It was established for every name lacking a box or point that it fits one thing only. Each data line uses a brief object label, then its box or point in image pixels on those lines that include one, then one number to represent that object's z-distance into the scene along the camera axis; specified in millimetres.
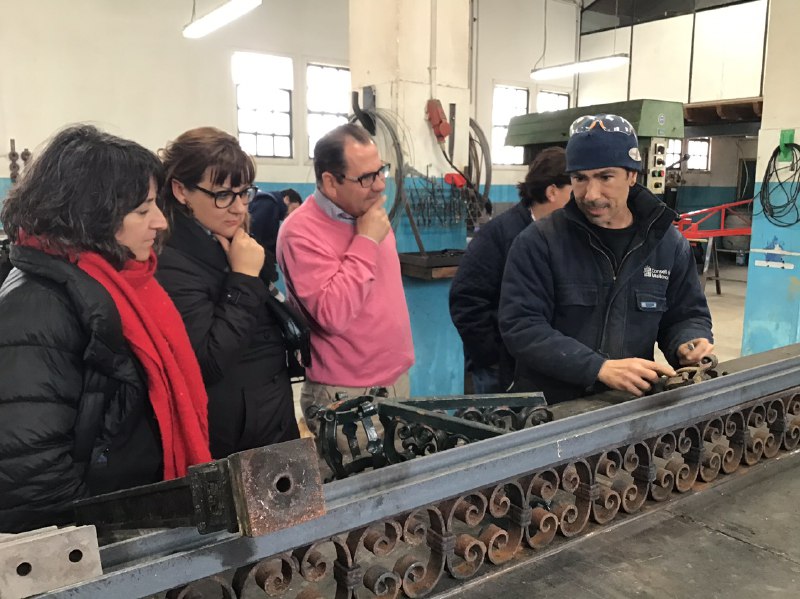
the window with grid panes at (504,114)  8641
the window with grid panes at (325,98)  7043
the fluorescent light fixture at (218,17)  4953
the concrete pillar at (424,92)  3230
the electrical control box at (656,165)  4191
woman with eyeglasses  1232
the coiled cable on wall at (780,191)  3775
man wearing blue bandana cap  1367
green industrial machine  4113
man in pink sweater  1511
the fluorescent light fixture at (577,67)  7328
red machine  6402
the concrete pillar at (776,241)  3803
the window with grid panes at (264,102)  6645
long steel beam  612
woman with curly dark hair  883
